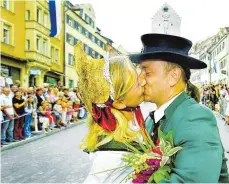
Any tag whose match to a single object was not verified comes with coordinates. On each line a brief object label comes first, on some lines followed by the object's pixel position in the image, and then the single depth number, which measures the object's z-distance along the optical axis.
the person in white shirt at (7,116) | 10.54
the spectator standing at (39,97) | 13.85
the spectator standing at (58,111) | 15.49
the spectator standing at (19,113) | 11.28
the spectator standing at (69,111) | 17.49
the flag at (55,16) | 12.51
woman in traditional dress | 2.10
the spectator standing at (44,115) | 13.75
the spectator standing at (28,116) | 12.22
